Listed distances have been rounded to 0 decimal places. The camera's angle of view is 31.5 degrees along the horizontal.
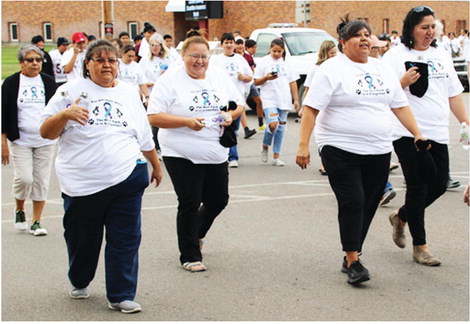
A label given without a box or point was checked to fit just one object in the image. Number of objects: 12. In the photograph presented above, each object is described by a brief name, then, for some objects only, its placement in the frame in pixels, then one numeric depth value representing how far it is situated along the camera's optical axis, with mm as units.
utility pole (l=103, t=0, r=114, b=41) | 22062
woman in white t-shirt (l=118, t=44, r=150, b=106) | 12391
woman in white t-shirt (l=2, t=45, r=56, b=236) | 7723
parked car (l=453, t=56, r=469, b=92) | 24859
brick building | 45250
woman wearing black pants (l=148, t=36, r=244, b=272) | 6273
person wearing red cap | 13383
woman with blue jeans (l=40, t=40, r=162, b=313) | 5273
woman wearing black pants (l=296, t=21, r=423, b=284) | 5914
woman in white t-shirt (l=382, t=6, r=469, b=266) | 6480
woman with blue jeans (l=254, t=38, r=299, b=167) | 11992
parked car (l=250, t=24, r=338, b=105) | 18734
